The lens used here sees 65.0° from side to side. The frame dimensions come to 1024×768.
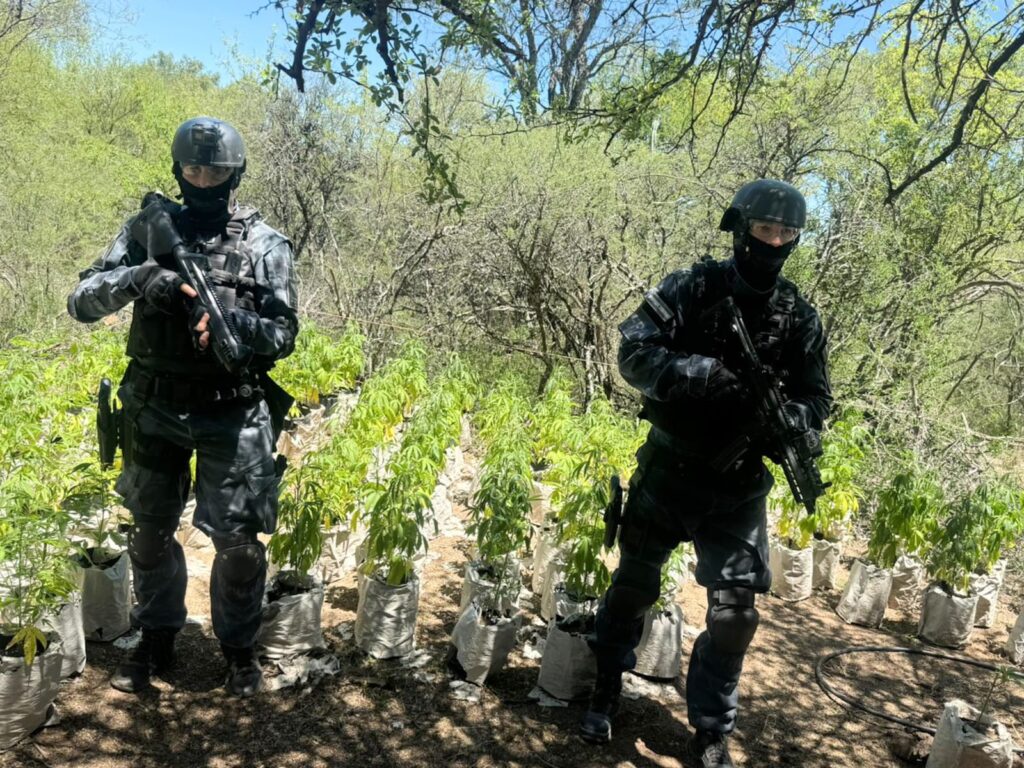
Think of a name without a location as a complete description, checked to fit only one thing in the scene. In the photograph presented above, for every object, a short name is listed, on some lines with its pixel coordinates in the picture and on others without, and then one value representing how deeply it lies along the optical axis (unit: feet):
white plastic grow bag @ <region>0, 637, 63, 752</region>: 8.75
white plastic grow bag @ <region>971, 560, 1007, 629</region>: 16.34
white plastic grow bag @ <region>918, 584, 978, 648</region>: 15.34
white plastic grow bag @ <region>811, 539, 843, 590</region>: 17.60
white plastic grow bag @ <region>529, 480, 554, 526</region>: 18.75
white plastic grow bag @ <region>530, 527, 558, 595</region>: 15.49
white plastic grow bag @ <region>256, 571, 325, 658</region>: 11.18
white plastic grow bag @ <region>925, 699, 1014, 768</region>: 10.02
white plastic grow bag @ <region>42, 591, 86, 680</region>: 9.89
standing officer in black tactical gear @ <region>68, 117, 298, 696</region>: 9.67
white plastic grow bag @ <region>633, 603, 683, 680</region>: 12.09
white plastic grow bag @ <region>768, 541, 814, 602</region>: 16.94
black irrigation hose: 11.64
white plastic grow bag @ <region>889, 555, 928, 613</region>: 16.90
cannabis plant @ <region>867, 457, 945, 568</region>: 15.92
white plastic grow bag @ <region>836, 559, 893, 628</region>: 16.08
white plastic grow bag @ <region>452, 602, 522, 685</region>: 11.43
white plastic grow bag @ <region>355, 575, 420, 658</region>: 11.91
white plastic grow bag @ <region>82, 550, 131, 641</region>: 11.31
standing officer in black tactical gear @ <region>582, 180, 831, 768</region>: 9.54
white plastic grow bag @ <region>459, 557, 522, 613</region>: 12.16
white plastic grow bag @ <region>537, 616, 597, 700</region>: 11.26
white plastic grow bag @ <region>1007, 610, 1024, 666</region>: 15.30
